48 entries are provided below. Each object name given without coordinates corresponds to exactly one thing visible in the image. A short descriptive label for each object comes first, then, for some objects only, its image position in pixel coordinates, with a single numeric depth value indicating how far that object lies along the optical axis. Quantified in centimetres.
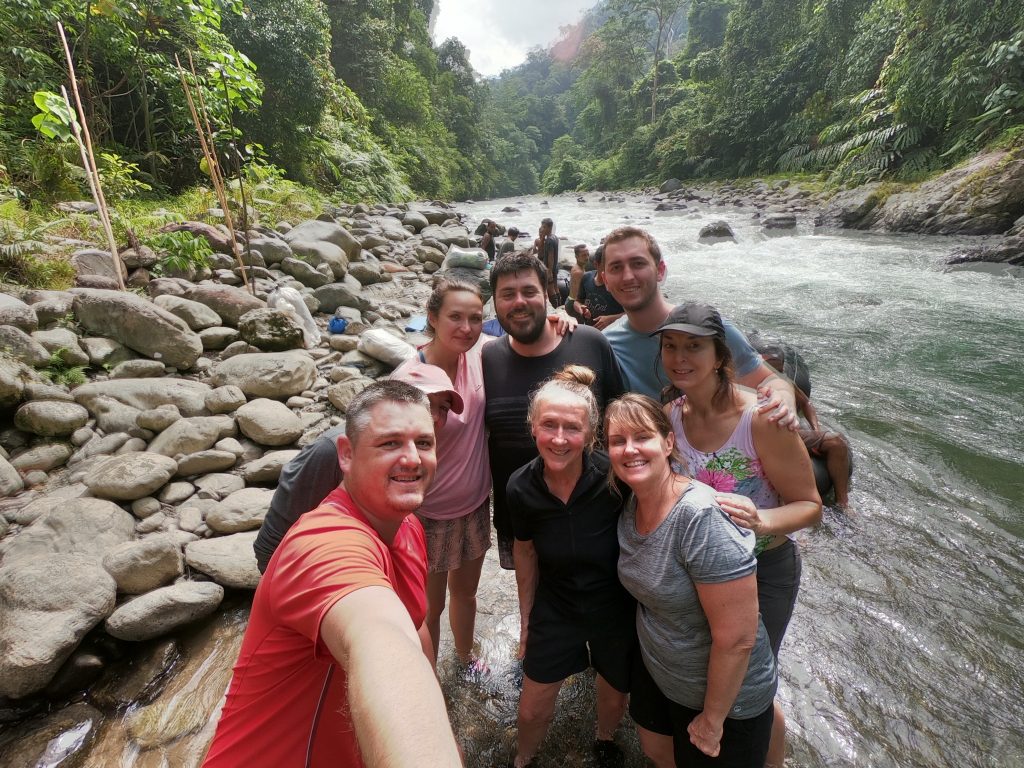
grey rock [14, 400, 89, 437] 373
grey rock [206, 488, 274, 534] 327
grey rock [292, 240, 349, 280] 856
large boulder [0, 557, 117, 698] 218
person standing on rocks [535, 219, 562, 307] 752
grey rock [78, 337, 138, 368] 466
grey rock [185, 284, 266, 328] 606
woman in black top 178
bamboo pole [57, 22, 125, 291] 559
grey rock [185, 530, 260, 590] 291
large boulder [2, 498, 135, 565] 277
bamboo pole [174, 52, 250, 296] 676
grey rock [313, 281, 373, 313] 762
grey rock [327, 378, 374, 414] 480
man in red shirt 97
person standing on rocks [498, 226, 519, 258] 1169
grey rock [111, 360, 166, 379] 462
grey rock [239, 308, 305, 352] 561
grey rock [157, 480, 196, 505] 345
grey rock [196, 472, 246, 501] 358
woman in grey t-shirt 144
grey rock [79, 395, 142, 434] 396
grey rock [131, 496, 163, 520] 328
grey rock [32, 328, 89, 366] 445
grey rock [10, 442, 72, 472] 354
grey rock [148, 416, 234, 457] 378
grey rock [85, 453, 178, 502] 329
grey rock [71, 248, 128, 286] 568
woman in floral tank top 167
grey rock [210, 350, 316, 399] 481
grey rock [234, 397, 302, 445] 414
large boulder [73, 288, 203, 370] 486
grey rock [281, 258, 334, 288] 806
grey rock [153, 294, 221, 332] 563
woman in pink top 215
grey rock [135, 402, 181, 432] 397
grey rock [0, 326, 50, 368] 409
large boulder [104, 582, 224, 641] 249
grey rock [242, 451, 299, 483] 378
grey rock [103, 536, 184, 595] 270
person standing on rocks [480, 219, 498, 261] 1182
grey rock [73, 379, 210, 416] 416
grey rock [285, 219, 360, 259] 927
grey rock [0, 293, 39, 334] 435
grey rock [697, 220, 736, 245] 1460
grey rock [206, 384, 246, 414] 436
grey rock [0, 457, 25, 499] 331
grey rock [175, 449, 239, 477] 366
